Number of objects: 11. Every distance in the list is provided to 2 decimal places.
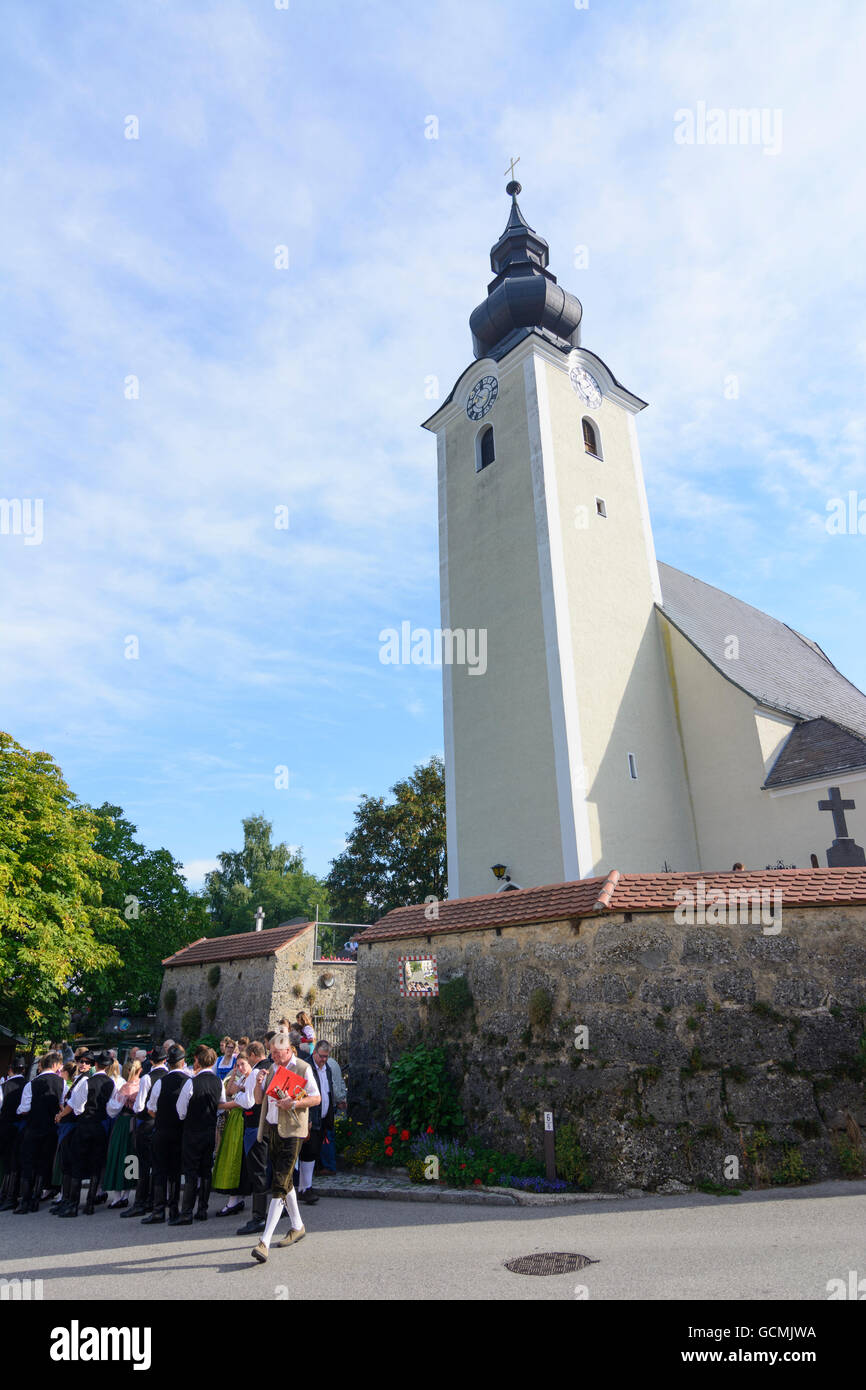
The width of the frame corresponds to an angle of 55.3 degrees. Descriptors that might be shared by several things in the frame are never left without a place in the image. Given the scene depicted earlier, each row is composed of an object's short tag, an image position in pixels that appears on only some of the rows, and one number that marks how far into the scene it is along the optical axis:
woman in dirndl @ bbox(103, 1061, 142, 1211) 9.73
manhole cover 5.40
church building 18.78
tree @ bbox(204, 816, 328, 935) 49.31
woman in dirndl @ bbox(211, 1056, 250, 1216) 8.29
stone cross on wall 10.89
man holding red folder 6.65
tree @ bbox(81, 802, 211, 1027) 26.83
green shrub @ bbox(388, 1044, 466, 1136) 9.42
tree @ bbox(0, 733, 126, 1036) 18.16
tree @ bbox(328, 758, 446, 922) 30.53
